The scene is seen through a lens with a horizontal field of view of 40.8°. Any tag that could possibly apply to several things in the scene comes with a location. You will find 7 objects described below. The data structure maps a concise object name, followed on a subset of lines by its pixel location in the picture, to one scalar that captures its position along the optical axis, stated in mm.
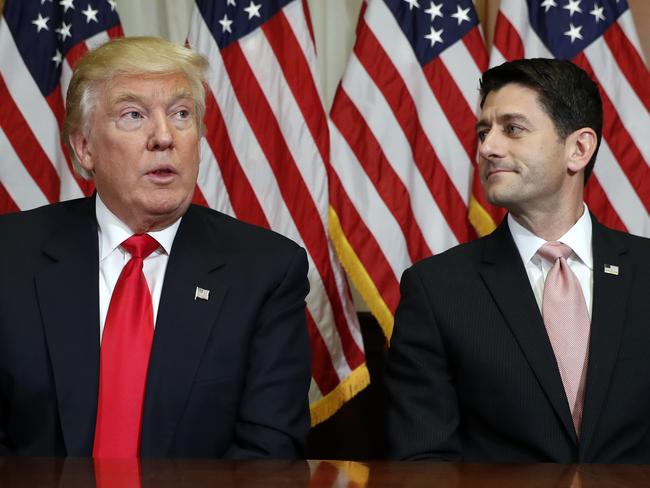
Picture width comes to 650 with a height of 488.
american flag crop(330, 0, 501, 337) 3318
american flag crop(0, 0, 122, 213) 3342
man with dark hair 2219
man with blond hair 2064
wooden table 1279
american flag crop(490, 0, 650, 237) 3264
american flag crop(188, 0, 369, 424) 3320
